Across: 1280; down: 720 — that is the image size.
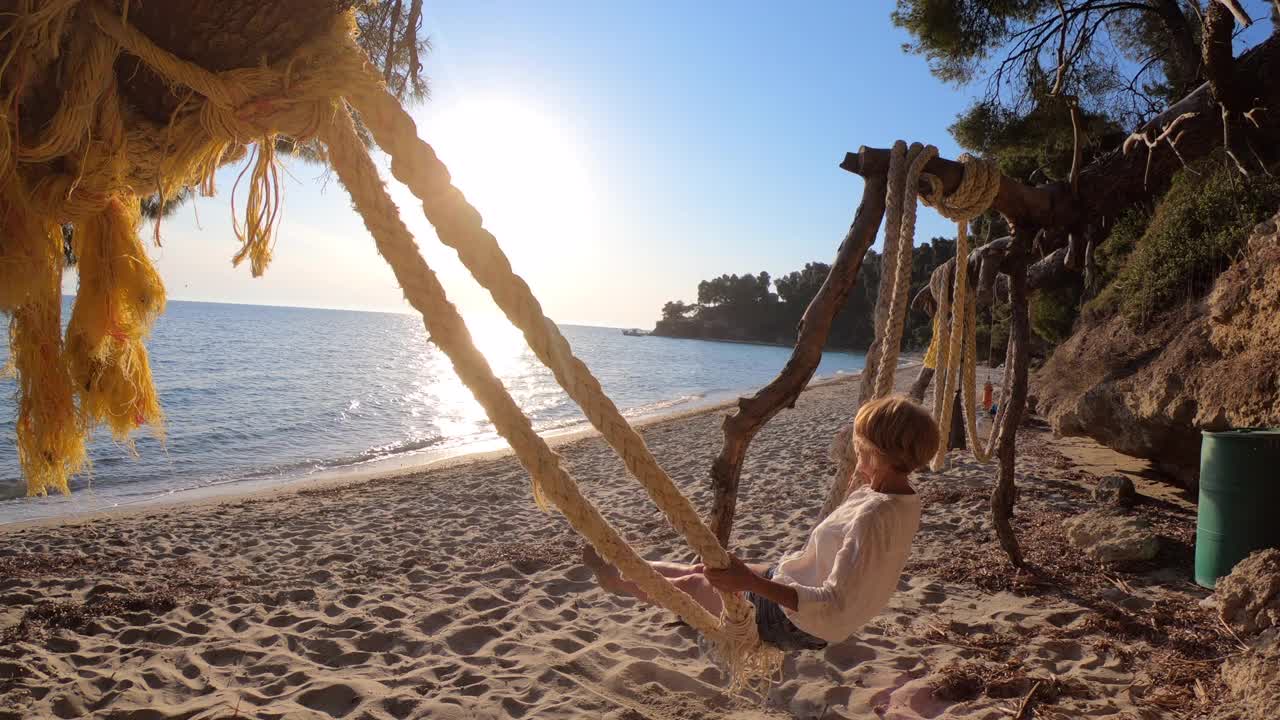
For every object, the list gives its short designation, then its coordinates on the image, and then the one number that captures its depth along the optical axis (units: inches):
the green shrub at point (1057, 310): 488.7
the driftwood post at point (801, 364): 98.8
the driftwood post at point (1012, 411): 153.7
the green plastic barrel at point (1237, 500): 130.8
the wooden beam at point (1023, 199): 109.0
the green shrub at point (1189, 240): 193.2
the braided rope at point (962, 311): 110.8
